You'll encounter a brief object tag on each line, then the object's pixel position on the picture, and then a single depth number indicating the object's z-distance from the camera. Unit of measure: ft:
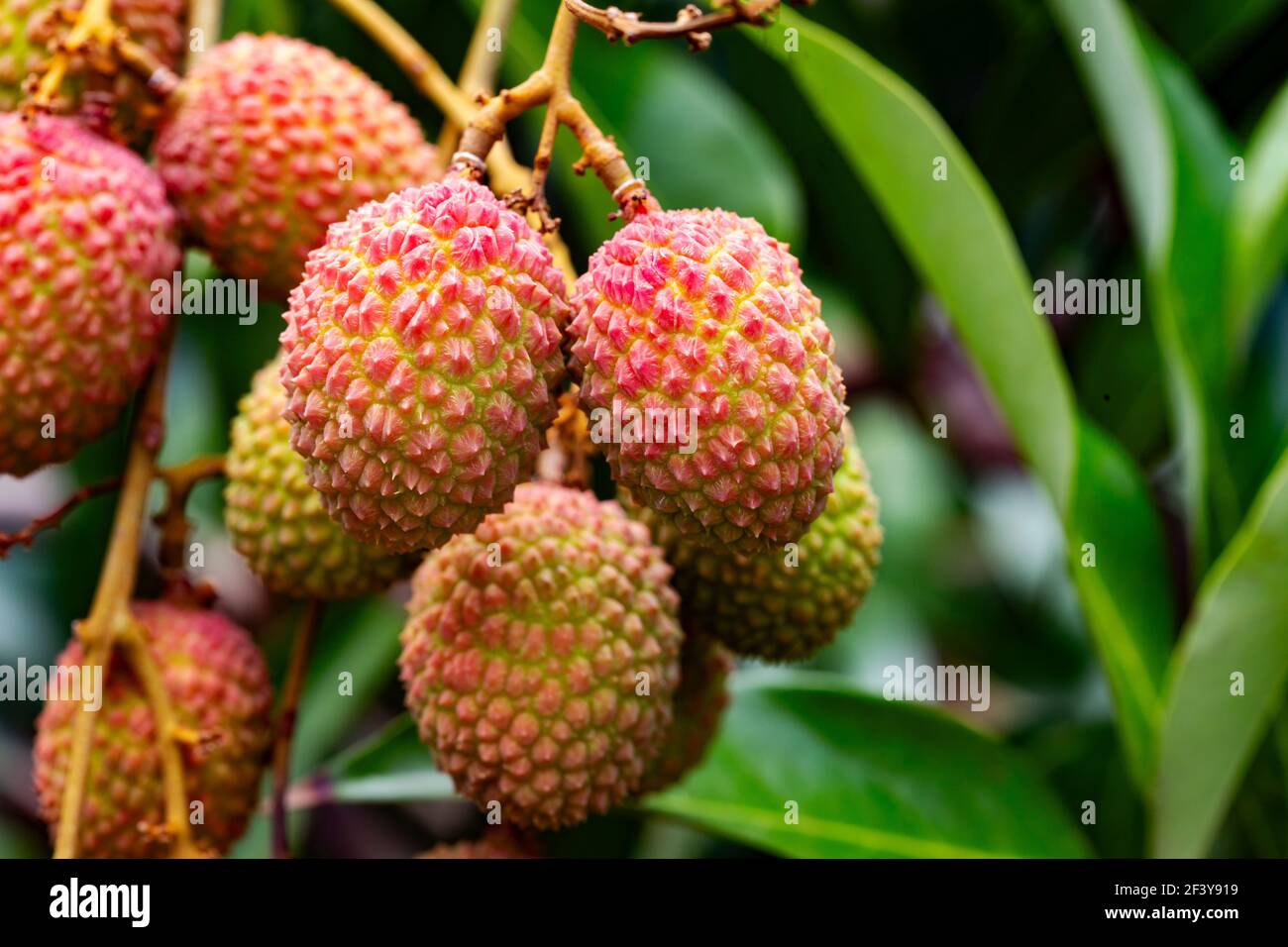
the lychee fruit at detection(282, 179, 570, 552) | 1.12
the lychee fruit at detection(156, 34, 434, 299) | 1.27
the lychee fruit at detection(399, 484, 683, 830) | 1.20
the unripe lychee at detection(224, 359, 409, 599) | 1.25
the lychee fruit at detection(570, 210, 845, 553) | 1.13
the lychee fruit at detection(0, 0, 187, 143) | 1.29
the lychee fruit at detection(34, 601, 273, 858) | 1.27
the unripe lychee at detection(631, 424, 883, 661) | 1.24
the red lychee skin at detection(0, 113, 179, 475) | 1.23
